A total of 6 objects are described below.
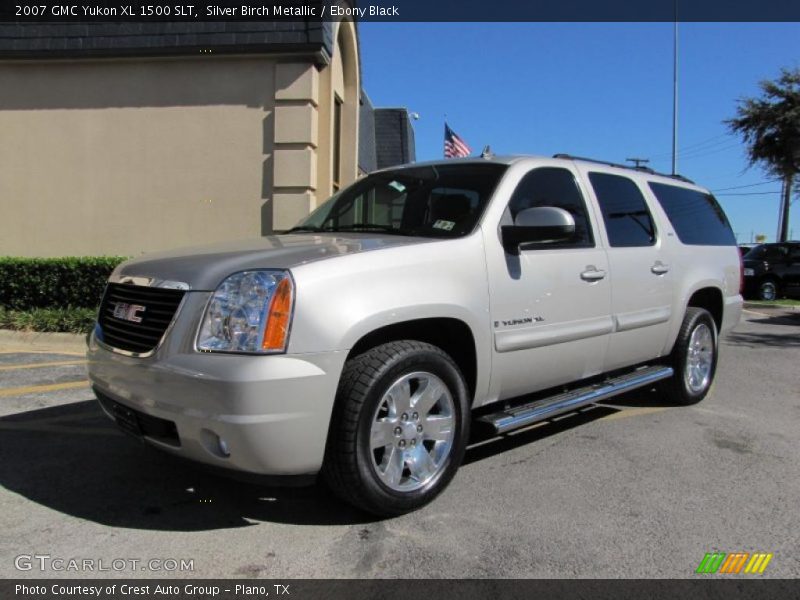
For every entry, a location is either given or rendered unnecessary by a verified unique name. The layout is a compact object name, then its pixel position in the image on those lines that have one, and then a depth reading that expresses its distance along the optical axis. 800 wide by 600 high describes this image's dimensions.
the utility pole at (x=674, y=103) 28.40
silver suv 2.71
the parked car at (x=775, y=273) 17.53
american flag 15.36
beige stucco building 9.28
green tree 24.05
